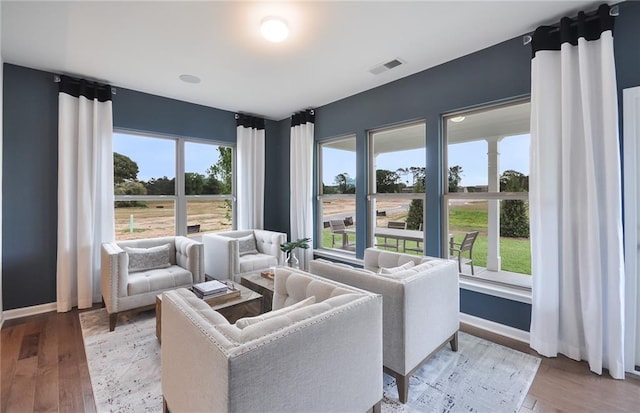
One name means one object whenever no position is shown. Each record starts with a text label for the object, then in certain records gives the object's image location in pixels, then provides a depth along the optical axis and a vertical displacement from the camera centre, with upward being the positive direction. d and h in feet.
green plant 12.17 -1.60
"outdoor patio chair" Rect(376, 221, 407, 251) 12.49 -1.44
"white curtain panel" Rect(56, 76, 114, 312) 10.75 +0.86
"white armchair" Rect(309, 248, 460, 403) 5.92 -2.21
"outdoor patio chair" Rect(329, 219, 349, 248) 14.97 -1.24
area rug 5.95 -4.01
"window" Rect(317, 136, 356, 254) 14.42 +0.70
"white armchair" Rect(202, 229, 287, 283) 12.32 -2.06
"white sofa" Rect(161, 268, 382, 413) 3.36 -1.98
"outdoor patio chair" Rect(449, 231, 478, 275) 10.75 -1.60
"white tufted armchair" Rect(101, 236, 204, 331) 9.21 -2.20
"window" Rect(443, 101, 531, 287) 9.29 +0.64
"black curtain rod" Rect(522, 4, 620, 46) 7.00 +4.73
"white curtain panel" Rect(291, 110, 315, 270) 15.48 +1.77
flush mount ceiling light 7.54 +4.80
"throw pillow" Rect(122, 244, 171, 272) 10.64 -1.82
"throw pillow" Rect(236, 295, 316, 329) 4.16 -1.64
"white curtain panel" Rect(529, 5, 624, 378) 6.91 +0.23
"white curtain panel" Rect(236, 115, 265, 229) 15.87 +2.09
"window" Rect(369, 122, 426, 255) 11.73 +0.89
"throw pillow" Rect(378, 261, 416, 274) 6.73 -1.50
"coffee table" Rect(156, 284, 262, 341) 7.82 -2.73
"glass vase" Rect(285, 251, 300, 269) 11.16 -2.18
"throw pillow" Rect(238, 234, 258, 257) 14.12 -1.81
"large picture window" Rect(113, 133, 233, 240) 12.93 +1.16
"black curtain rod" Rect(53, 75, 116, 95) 10.79 +5.01
